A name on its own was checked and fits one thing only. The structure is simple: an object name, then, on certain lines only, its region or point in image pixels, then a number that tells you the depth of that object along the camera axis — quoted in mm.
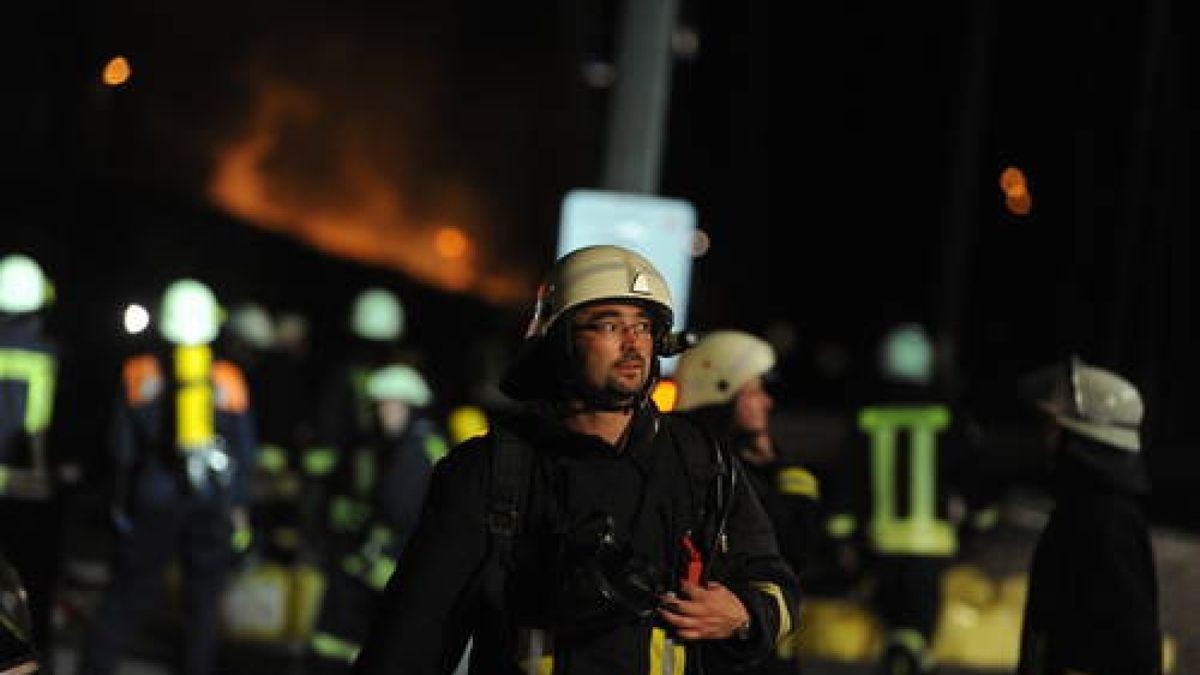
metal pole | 18078
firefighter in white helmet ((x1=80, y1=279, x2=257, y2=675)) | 17562
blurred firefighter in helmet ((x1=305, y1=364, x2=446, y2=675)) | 17500
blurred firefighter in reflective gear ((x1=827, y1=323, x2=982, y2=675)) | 18891
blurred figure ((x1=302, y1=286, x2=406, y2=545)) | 20109
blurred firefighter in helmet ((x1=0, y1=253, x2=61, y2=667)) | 17734
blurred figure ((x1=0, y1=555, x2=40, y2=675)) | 8047
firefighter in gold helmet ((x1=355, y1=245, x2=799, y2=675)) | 7199
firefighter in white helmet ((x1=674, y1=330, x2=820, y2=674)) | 11266
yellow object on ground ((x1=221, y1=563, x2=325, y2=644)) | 22328
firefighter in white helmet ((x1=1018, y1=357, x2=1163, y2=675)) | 9961
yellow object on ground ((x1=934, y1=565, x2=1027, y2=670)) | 22234
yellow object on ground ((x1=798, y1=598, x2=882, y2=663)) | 22594
